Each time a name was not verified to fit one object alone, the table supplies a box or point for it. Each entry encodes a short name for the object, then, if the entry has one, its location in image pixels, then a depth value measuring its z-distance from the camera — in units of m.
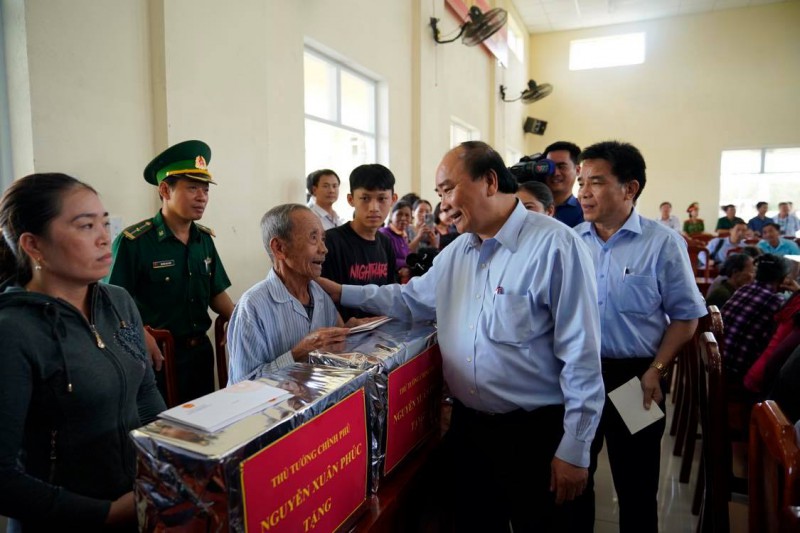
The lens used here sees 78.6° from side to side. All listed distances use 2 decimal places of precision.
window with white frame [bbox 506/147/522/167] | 10.16
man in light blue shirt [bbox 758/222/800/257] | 5.77
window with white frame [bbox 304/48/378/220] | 3.96
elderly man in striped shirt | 1.21
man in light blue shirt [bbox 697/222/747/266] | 6.04
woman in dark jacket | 0.81
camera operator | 2.45
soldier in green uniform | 1.86
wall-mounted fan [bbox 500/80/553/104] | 9.17
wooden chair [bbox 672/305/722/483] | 1.81
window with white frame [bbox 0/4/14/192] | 1.81
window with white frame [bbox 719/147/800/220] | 9.65
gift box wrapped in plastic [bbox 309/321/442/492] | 0.93
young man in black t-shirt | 1.95
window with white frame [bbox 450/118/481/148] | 7.04
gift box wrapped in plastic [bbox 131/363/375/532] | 0.59
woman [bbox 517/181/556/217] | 1.96
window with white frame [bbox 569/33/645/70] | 10.42
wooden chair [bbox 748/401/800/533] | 0.75
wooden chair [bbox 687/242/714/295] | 5.43
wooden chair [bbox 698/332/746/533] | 1.40
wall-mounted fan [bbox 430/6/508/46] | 5.81
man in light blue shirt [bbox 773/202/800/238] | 8.59
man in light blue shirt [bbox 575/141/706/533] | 1.48
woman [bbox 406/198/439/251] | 4.24
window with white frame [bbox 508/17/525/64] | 9.70
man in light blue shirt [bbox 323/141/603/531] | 1.09
